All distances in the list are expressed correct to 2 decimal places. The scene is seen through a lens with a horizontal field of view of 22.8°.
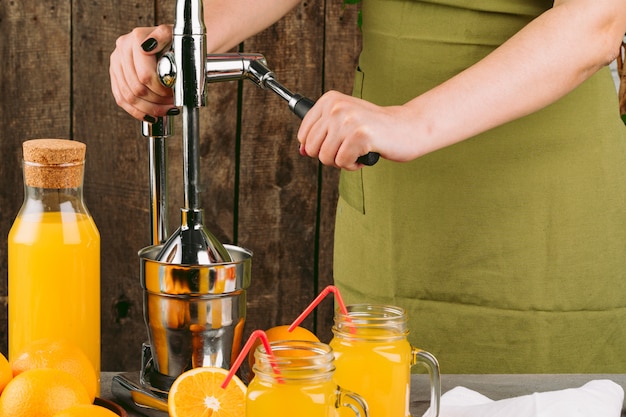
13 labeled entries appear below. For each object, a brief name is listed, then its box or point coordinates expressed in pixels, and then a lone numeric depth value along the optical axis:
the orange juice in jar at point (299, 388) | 1.34
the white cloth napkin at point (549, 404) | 1.45
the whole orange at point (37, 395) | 1.40
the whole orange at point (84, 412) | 1.36
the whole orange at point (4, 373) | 1.44
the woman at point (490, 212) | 1.95
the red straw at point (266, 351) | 1.34
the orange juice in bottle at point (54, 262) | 1.54
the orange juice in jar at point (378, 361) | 1.44
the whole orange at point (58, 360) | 1.46
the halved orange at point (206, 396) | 1.44
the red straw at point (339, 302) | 1.43
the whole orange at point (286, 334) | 1.55
